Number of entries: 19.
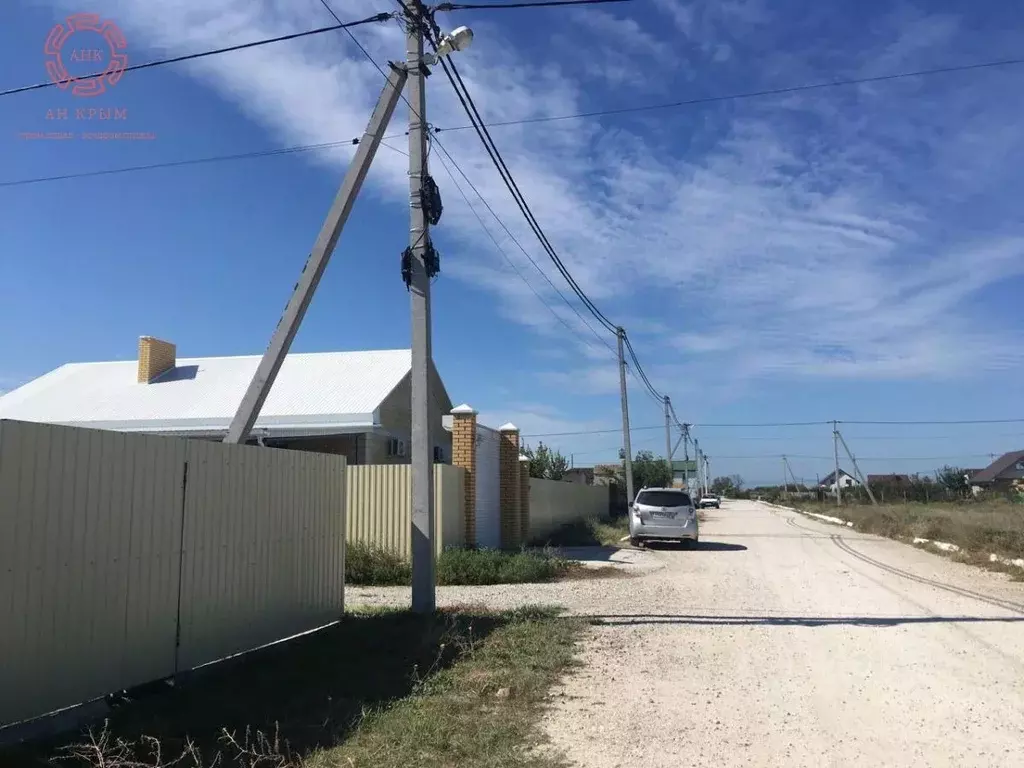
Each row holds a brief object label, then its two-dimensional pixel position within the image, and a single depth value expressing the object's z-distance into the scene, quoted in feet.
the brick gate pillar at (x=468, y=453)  55.01
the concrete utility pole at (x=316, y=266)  29.37
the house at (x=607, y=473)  201.46
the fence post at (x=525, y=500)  69.51
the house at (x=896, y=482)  211.29
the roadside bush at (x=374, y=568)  44.68
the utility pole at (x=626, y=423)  103.81
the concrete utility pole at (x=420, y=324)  31.24
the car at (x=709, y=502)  271.49
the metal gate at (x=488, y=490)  58.95
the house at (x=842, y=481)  295.79
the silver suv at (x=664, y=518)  72.13
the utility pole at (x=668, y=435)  184.37
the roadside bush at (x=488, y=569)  45.14
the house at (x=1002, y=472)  273.33
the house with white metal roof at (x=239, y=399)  64.23
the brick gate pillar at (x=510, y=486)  66.13
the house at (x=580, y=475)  175.48
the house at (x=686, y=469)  222.07
